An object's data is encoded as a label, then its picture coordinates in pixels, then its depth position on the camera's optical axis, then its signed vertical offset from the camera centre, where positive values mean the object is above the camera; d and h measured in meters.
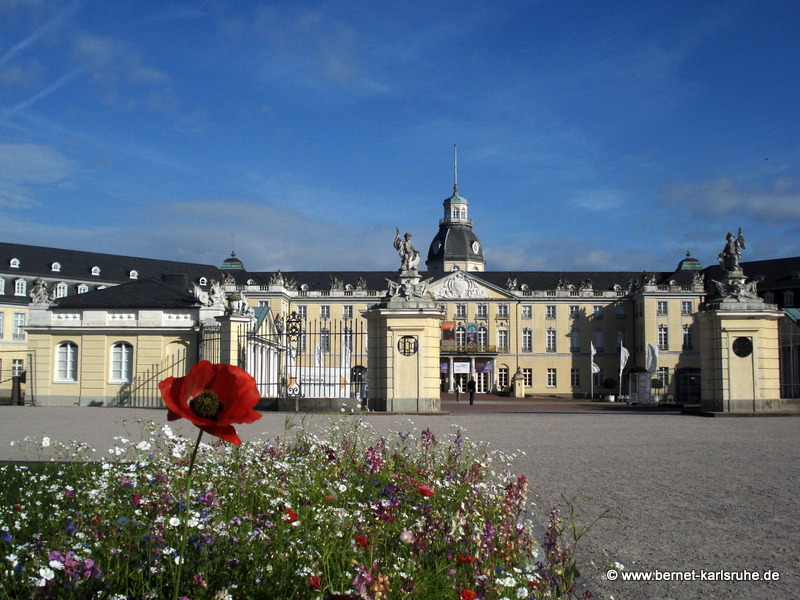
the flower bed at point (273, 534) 3.92 -1.05
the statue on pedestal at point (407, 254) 23.64 +2.90
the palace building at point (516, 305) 65.81 +4.37
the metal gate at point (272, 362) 24.70 -0.19
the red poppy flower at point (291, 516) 4.40 -0.86
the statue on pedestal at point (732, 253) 24.02 +2.93
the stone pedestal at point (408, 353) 22.69 +0.07
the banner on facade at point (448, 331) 71.50 +2.09
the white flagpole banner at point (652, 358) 32.74 -0.15
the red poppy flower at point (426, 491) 4.89 -0.81
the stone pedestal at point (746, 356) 22.64 -0.06
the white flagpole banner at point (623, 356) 42.97 -0.08
